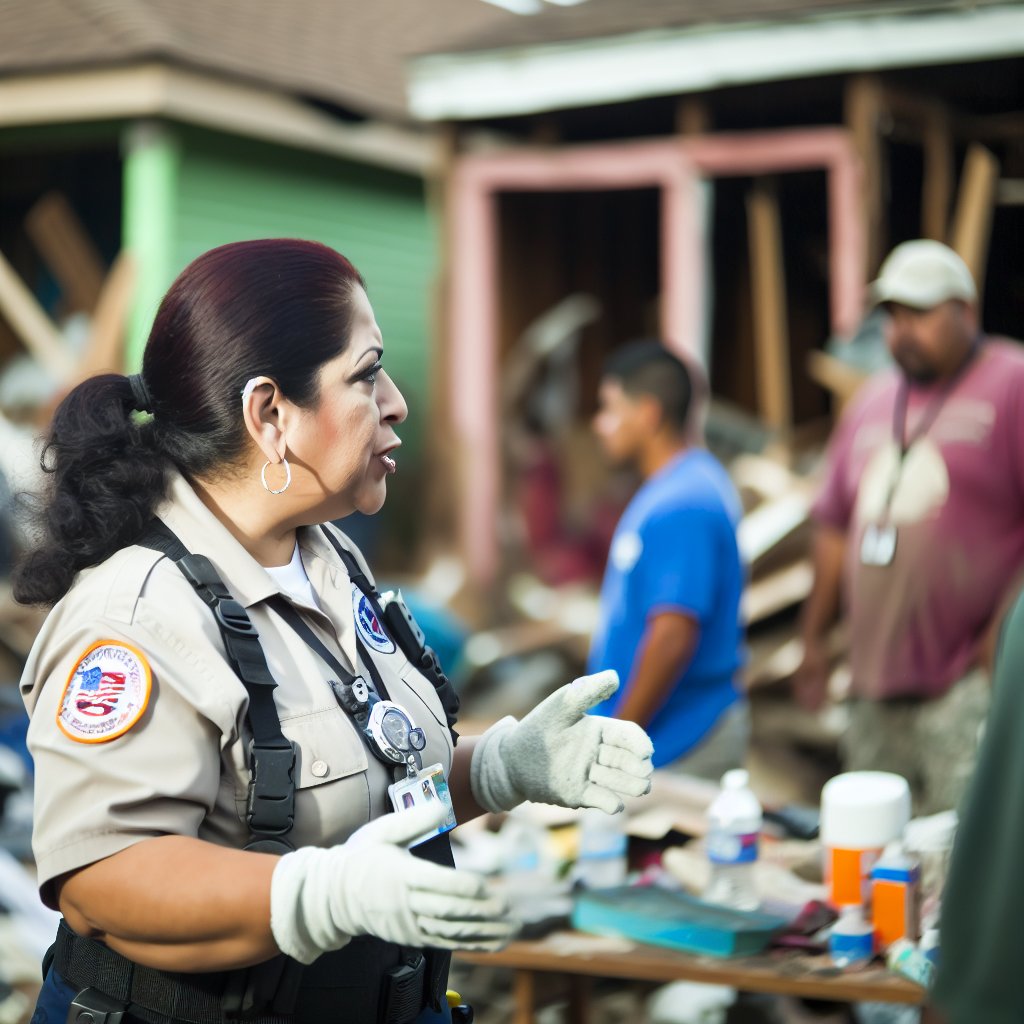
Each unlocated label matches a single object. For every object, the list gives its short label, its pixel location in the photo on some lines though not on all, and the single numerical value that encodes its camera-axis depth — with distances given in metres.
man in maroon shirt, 4.93
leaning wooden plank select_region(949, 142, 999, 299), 7.76
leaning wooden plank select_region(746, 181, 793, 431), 8.61
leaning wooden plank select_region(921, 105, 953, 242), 8.06
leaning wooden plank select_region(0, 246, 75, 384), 9.31
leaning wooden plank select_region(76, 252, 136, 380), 9.20
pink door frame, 8.03
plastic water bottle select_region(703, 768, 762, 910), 3.46
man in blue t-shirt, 4.50
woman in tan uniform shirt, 1.82
